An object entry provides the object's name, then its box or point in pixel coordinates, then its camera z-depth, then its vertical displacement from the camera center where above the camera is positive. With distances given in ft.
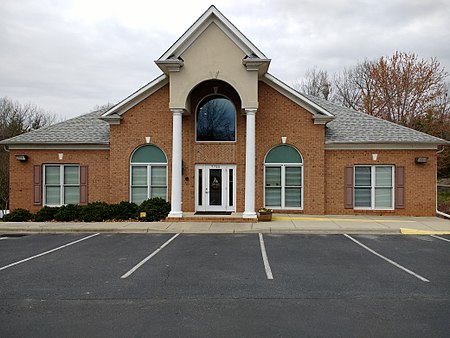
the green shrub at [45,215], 53.06 -5.65
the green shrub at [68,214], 52.29 -5.42
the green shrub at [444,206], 69.42 -6.00
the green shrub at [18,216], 53.78 -5.92
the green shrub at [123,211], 52.85 -5.05
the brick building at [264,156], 57.36 +3.08
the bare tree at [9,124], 114.32 +18.78
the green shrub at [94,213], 51.90 -5.26
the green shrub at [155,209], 52.70 -4.73
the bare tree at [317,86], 148.77 +36.13
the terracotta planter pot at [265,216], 50.92 -5.44
